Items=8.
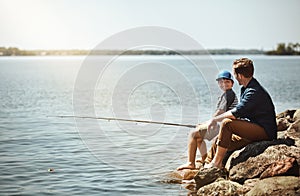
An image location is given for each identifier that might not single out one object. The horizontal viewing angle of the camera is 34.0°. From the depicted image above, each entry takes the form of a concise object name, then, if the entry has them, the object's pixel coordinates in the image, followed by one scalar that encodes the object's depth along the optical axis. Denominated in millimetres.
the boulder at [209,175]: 8062
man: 7664
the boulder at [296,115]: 10474
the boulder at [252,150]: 7793
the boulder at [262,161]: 7539
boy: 8500
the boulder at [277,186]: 6887
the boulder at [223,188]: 7484
